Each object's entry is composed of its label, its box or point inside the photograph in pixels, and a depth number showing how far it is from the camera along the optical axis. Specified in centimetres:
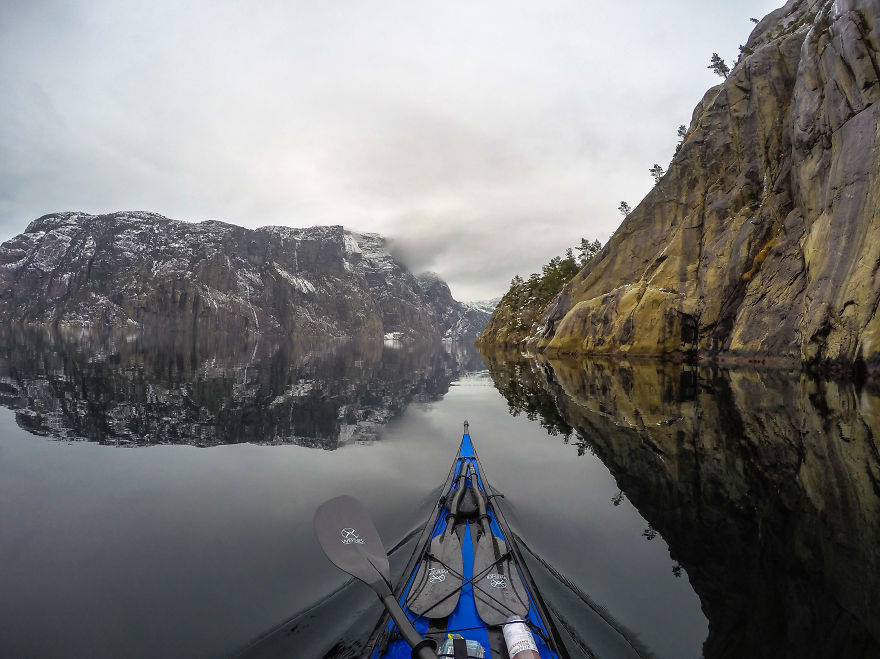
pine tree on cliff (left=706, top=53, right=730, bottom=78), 5419
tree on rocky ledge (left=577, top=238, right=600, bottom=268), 7269
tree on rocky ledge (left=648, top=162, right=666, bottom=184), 6022
